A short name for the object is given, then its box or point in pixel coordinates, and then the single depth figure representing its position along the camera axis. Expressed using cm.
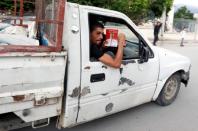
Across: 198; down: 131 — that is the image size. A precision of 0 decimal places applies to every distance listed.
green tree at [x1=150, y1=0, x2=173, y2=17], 2216
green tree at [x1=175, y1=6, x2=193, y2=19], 4281
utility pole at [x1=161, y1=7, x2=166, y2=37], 2335
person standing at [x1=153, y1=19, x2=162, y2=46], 1587
